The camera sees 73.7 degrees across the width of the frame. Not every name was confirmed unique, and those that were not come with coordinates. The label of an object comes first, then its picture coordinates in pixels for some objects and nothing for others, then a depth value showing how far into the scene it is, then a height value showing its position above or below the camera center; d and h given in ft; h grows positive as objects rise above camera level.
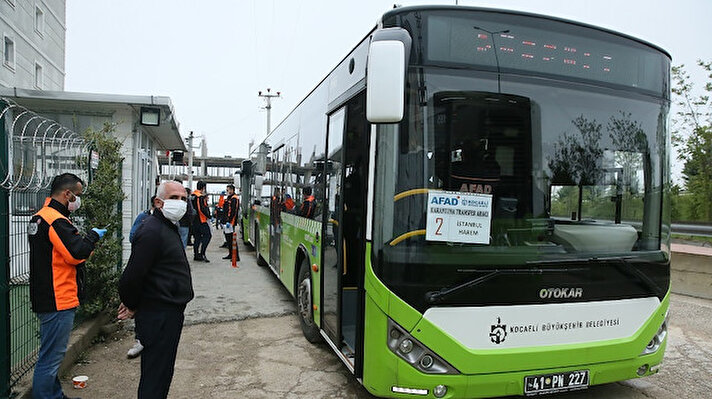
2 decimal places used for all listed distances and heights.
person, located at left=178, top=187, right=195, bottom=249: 32.97 -2.47
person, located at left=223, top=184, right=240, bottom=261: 42.92 -2.54
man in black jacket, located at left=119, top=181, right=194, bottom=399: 10.06 -2.30
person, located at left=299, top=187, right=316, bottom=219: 18.03 -0.56
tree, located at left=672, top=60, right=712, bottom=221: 58.90 +5.71
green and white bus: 10.84 -0.25
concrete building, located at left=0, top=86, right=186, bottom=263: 29.30 +4.83
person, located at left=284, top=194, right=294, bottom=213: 22.44 -0.66
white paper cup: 14.40 -6.05
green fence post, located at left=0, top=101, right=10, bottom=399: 11.69 -2.71
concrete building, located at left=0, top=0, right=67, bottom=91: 75.36 +25.39
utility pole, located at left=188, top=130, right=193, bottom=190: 112.06 +8.86
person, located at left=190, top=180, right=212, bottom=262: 38.78 -2.66
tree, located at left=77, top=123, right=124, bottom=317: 18.21 -1.37
